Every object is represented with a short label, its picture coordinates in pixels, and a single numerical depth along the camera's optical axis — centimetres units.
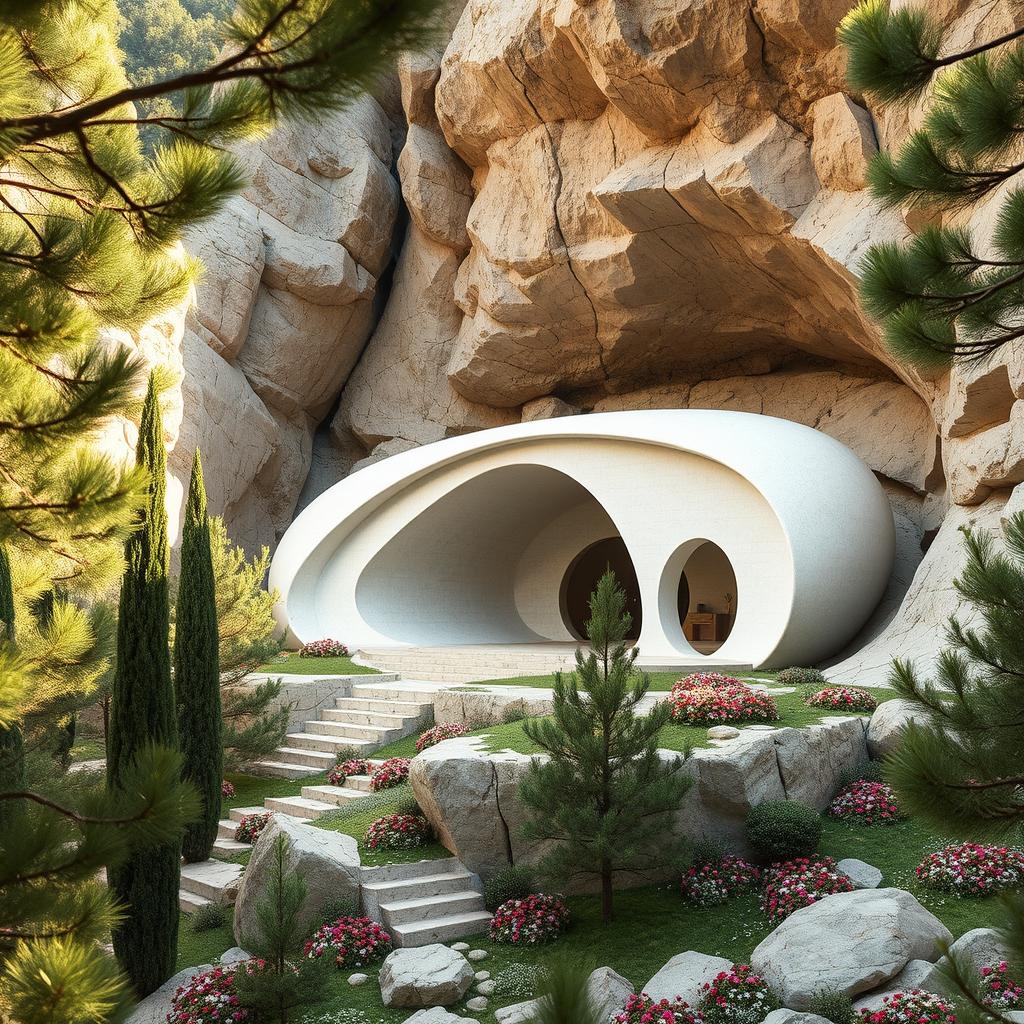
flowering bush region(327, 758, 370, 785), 1173
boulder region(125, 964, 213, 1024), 725
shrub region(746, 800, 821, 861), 830
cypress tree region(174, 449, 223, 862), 1035
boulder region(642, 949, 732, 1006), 655
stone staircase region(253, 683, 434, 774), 1277
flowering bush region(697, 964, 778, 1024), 624
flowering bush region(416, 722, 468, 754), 1169
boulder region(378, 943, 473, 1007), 694
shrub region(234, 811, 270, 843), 1077
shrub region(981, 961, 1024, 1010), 570
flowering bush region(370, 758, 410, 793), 1107
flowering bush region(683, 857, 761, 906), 799
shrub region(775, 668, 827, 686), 1305
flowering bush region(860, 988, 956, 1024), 576
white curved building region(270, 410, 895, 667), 1466
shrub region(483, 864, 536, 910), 836
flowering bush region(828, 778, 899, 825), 911
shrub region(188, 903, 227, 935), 896
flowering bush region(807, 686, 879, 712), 1079
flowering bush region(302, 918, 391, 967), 768
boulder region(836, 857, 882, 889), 802
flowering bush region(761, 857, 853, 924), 760
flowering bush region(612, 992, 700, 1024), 607
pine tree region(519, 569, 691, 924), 754
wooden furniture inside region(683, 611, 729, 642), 2356
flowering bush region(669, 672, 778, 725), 992
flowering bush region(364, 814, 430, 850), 916
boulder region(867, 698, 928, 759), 985
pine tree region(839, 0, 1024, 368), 379
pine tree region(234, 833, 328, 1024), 654
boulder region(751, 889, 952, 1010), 632
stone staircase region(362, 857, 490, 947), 801
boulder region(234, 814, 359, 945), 805
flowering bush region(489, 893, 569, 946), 774
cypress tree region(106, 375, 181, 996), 763
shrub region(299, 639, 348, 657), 1773
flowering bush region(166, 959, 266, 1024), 675
